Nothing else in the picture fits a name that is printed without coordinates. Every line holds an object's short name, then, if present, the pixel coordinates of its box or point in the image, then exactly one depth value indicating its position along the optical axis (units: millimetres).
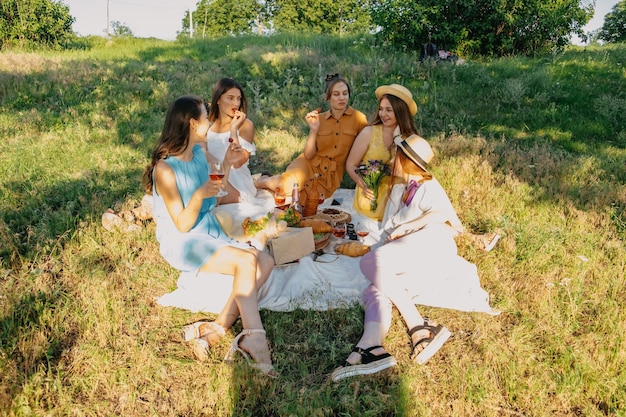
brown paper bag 4363
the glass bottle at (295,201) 5077
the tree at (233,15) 59438
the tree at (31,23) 17156
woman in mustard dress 5844
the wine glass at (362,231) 4941
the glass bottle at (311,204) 5434
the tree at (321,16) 53125
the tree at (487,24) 11727
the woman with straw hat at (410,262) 3318
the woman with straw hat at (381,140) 5246
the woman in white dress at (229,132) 5641
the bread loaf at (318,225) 4926
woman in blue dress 3426
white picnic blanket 3953
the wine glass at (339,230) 5062
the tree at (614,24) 30562
